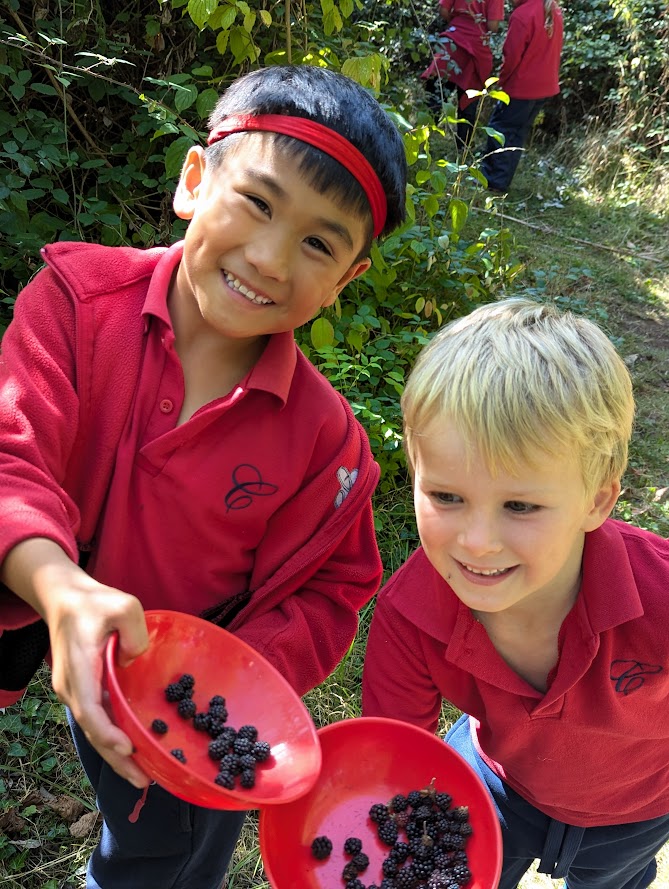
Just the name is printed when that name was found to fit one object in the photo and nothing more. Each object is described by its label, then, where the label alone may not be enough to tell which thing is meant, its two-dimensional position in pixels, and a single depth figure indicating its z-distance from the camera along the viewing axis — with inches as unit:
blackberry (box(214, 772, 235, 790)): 18.9
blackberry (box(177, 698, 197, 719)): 21.3
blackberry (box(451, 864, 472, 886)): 21.1
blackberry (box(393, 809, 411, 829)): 22.3
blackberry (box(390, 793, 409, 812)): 22.7
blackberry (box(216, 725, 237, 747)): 21.0
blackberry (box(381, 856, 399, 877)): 21.9
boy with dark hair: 23.3
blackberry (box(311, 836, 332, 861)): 21.6
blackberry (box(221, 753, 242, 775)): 19.9
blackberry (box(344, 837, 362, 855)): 22.0
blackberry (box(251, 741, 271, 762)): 20.6
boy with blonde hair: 21.9
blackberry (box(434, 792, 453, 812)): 22.3
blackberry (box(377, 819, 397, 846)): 22.2
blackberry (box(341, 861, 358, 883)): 21.7
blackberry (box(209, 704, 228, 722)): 21.5
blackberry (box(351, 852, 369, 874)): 21.7
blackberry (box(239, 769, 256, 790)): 19.4
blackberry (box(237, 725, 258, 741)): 21.0
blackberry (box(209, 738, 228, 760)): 20.8
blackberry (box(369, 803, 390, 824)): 22.5
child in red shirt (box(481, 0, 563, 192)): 113.6
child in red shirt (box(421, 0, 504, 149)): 115.9
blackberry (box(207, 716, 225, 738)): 21.4
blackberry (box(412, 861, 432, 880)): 21.5
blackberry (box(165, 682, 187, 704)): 21.4
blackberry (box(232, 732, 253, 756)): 20.7
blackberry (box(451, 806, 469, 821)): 21.9
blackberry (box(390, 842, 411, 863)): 22.1
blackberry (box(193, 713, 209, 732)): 21.4
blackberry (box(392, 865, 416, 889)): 21.5
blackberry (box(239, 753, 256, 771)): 20.2
